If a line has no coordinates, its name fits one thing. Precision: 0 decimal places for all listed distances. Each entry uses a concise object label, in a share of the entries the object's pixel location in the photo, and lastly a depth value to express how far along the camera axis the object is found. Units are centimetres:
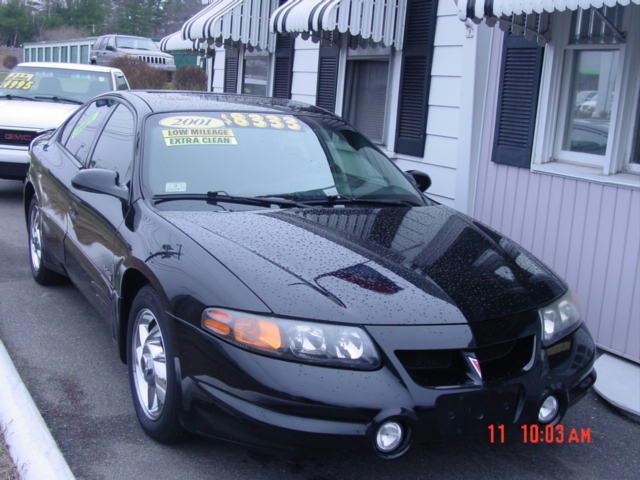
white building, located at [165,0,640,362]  512
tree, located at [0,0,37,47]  6962
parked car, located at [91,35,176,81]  3027
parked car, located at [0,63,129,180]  903
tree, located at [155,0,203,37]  6222
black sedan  288
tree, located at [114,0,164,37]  6106
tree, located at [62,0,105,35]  6750
